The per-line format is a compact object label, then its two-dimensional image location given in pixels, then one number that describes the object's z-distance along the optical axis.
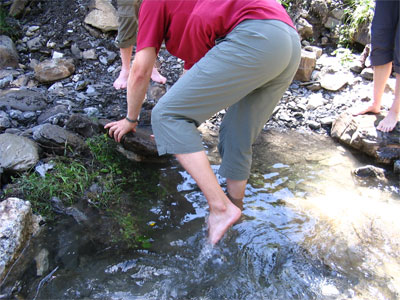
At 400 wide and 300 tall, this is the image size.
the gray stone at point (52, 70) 4.29
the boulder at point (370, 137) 3.61
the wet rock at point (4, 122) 3.36
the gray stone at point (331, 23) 5.51
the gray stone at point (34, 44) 4.87
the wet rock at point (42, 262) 2.21
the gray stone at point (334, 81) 4.68
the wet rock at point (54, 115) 3.47
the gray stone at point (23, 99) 3.75
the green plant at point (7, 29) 4.94
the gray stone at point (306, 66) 4.78
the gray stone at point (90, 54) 4.73
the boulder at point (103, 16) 5.02
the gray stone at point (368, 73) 4.66
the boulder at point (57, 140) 3.07
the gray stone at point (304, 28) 5.35
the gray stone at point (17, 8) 5.23
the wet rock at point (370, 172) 3.37
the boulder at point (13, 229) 2.21
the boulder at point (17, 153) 2.86
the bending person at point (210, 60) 1.88
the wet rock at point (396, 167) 3.44
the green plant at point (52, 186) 2.71
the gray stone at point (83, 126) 3.28
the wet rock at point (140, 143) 2.95
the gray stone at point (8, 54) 4.56
